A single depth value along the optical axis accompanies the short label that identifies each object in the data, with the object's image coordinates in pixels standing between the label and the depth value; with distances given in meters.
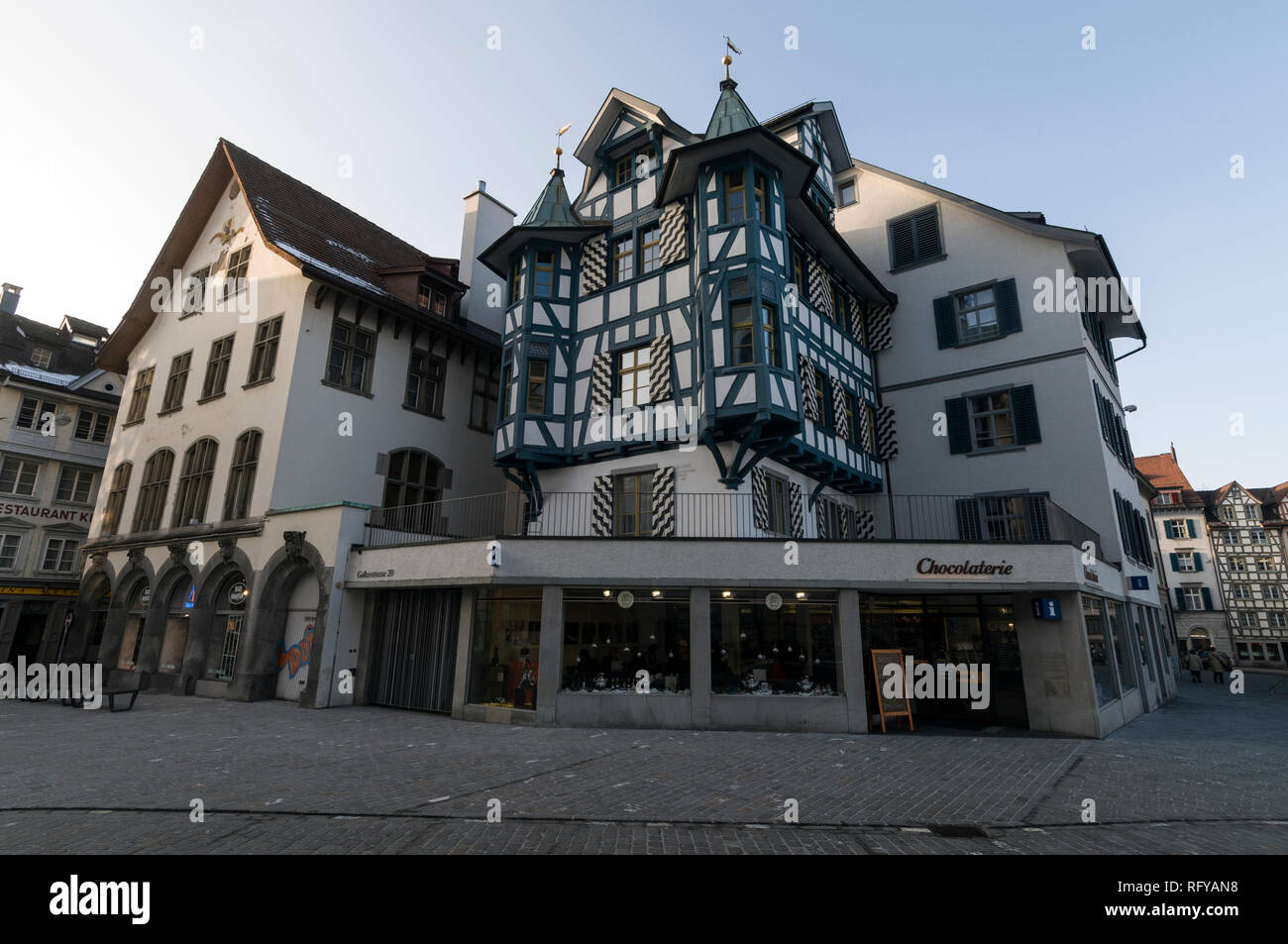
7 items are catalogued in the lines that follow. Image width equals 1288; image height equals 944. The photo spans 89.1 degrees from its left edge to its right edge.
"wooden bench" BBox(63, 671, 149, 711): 16.17
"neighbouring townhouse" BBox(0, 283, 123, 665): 30.00
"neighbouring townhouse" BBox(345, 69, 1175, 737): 14.02
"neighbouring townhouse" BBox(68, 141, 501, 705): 18.66
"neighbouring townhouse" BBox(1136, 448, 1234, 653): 55.44
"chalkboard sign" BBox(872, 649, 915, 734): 13.45
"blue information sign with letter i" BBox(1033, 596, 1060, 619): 14.02
